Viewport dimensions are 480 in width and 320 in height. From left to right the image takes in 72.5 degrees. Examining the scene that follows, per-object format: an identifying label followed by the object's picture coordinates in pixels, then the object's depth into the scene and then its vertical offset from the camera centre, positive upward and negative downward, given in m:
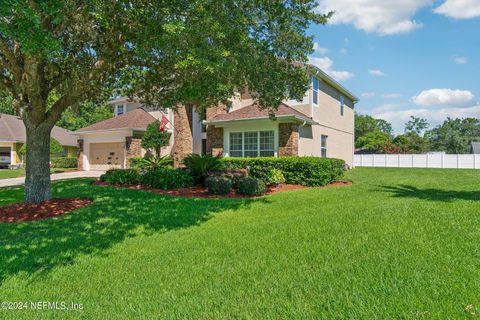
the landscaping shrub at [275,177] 15.07 -0.82
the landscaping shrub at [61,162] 31.77 -0.22
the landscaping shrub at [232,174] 13.43 -0.63
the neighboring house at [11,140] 31.67 +1.99
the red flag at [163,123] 21.55 +2.42
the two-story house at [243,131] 17.67 +1.84
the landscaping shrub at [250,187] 11.88 -1.00
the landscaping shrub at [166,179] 13.00 -0.80
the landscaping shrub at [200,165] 14.56 -0.25
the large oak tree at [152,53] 6.78 +2.71
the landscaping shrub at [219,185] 11.90 -0.95
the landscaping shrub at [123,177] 14.09 -0.75
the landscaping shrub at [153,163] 16.54 -0.18
